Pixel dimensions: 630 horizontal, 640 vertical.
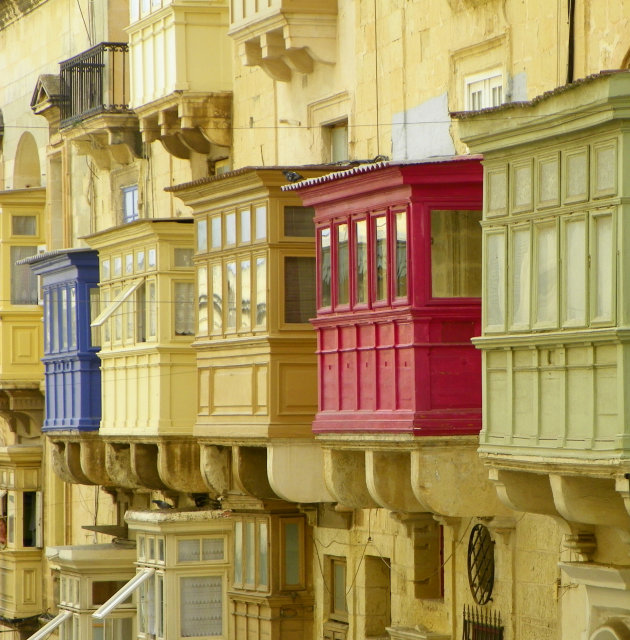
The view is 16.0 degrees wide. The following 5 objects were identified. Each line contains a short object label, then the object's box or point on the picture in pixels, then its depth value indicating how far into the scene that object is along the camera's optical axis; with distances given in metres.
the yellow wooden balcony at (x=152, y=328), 26.55
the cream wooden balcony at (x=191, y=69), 28.03
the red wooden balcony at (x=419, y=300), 19.95
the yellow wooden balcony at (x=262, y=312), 23.27
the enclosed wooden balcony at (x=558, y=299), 16.16
